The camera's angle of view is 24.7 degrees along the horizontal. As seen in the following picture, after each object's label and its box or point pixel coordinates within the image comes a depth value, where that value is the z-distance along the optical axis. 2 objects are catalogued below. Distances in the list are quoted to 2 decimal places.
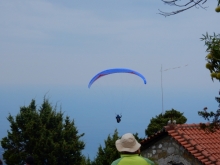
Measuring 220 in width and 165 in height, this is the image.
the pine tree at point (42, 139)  25.81
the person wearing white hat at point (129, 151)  4.98
